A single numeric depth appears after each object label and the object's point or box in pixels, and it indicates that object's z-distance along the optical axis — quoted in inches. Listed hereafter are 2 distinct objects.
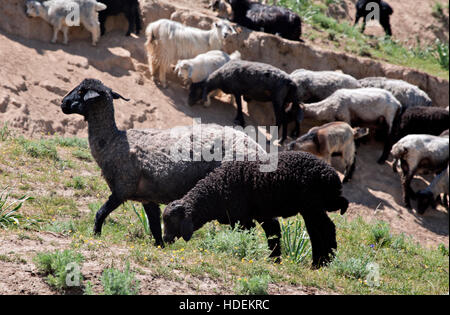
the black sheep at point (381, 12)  810.8
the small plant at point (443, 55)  789.2
